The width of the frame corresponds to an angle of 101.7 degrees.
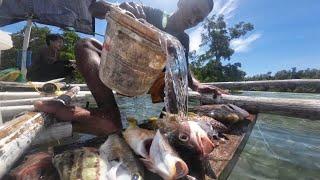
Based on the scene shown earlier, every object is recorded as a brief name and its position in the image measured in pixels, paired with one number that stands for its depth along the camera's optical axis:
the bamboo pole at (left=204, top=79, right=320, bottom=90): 2.56
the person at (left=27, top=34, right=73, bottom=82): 3.21
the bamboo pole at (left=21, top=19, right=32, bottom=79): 3.28
